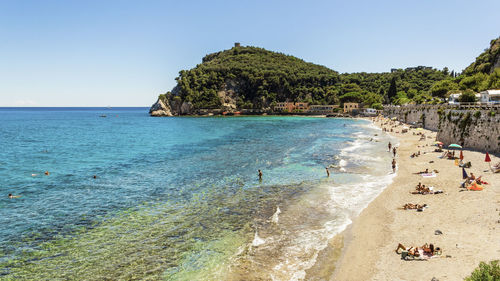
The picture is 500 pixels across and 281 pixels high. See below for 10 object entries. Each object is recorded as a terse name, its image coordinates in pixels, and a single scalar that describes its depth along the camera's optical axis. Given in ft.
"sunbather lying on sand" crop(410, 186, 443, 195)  77.20
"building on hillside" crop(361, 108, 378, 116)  473.26
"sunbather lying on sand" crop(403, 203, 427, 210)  67.23
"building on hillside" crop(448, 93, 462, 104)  193.48
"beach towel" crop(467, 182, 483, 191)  74.08
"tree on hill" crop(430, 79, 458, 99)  252.83
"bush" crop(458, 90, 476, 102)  171.22
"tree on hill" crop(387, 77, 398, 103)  464.65
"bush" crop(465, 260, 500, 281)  24.91
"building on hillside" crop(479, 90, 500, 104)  156.04
